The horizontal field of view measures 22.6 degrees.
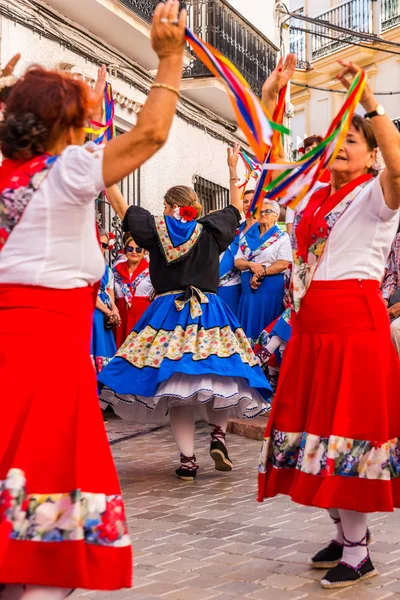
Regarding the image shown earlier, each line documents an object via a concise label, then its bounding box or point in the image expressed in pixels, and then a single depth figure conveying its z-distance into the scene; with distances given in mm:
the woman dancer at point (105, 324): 10195
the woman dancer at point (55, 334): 2811
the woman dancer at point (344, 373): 4129
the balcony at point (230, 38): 16141
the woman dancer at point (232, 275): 10219
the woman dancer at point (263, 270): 9812
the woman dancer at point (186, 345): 6652
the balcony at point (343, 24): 30938
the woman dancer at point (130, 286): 11055
